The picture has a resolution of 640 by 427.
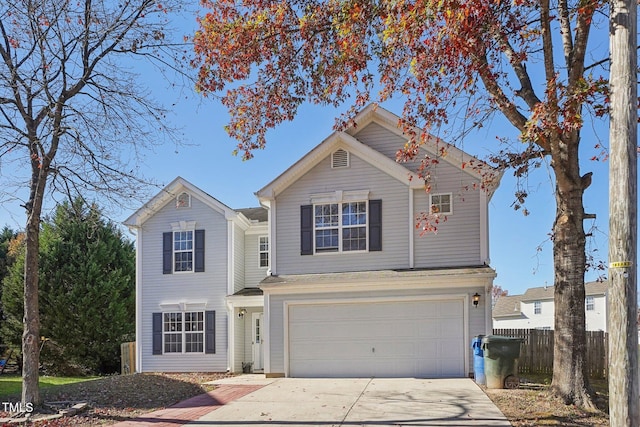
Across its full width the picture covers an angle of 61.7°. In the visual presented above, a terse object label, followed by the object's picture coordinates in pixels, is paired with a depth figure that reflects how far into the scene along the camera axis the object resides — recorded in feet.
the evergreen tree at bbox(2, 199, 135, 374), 72.28
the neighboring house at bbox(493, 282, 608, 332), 122.11
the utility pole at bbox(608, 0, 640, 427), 14.80
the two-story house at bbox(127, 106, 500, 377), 46.42
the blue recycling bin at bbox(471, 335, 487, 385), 40.45
